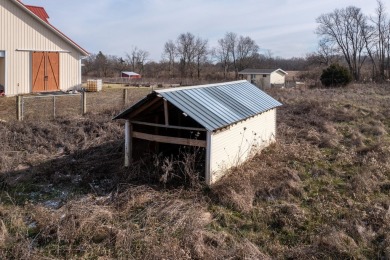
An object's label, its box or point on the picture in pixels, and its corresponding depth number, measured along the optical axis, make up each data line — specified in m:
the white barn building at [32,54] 20.84
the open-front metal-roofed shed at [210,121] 8.12
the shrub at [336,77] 35.56
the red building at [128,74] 66.31
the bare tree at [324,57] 68.38
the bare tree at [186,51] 82.50
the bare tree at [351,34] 64.25
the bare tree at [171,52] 87.85
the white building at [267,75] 60.02
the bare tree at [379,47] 60.04
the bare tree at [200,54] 85.25
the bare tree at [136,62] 88.22
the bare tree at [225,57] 90.78
